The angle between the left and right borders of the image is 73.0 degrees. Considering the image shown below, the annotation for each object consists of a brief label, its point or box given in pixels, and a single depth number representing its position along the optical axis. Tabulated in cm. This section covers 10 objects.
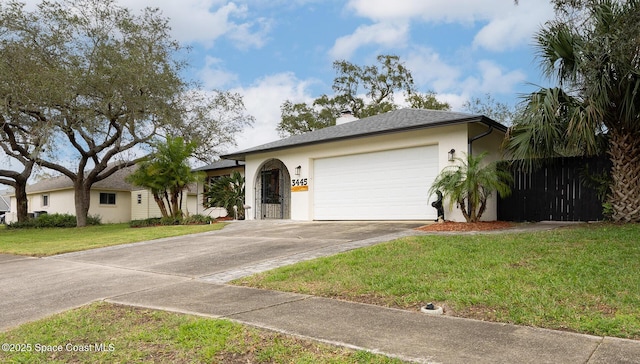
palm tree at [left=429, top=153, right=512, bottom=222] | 1111
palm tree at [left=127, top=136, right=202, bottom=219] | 1844
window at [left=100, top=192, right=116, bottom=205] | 2880
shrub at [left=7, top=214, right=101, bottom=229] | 2419
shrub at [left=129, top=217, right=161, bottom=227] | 1976
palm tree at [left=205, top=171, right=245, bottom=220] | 1946
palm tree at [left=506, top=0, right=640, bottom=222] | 905
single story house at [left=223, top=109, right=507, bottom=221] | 1282
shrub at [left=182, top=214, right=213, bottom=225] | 1820
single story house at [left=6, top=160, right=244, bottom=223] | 2833
